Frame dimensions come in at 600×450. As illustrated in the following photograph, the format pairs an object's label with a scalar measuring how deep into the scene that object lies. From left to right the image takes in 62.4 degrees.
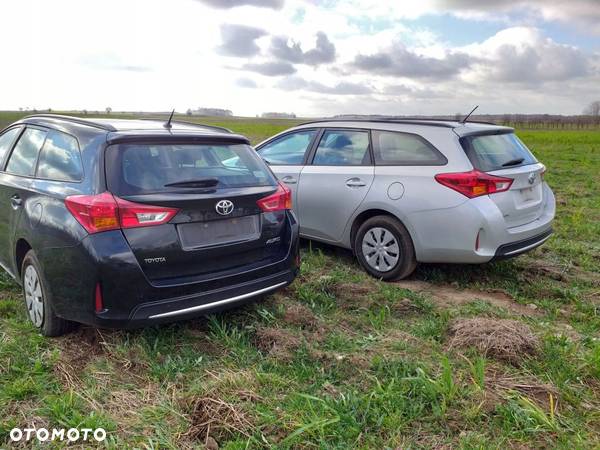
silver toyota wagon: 4.50
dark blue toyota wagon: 3.06
